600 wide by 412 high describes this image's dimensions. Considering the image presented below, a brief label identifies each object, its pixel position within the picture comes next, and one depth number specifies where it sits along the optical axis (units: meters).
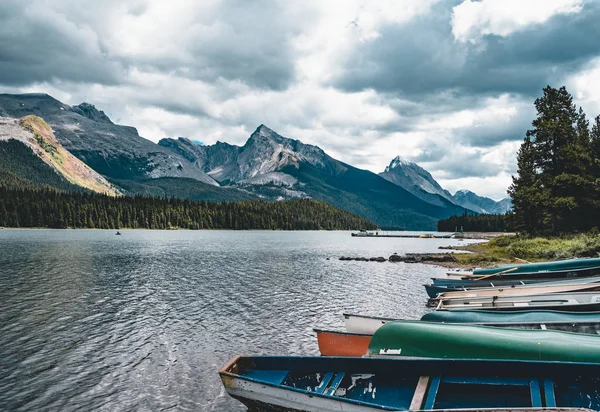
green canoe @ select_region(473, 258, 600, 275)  33.31
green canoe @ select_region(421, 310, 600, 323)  16.66
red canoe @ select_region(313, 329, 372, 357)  17.48
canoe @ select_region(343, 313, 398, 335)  19.89
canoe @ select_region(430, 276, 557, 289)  34.66
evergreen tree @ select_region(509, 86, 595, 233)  66.75
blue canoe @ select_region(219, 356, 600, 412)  10.00
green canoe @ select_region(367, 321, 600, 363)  11.10
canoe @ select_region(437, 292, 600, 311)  22.77
